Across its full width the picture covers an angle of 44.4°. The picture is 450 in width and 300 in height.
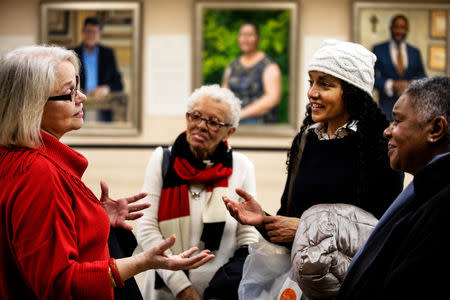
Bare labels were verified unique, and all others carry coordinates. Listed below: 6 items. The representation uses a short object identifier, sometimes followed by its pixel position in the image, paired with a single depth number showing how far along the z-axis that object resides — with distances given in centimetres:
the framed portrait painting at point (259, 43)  541
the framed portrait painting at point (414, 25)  542
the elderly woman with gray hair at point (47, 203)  164
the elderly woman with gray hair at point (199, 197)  287
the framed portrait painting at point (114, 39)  551
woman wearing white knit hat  231
